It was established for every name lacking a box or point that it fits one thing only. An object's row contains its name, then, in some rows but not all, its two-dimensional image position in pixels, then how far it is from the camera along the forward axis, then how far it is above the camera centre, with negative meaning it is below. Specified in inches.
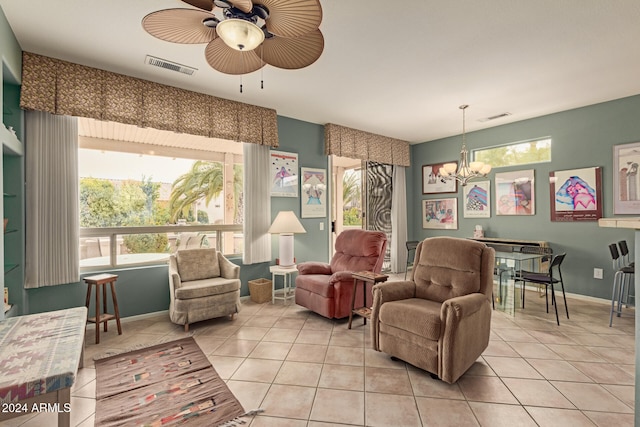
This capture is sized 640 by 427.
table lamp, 170.9 -11.4
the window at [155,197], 143.9 +8.5
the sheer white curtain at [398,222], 250.1 -9.0
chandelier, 174.6 +23.4
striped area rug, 75.0 -49.8
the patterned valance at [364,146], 207.2 +48.4
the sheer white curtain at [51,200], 119.0 +5.6
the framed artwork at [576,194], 170.4 +8.6
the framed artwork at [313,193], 199.2 +12.6
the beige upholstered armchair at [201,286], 129.3 -32.2
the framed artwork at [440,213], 239.6 -2.0
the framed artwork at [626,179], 157.5 +15.6
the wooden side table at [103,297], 119.0 -34.1
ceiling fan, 63.6 +42.1
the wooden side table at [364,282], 124.5 -31.3
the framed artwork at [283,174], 186.2 +23.7
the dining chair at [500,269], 149.9 -29.2
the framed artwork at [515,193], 197.0 +11.1
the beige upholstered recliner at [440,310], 87.2 -31.1
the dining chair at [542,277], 136.0 -31.2
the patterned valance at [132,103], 117.1 +49.5
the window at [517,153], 193.6 +38.2
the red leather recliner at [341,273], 138.7 -30.6
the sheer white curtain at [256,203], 174.1 +5.3
